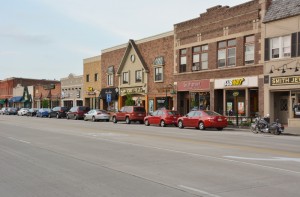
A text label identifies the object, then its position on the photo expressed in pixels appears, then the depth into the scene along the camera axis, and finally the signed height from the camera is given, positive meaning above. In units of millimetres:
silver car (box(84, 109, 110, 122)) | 42094 -936
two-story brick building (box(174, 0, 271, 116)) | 31734 +3993
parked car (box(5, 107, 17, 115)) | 75062 -1015
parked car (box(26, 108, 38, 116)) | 64062 -1002
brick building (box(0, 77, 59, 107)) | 84438 +3184
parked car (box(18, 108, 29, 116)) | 67750 -927
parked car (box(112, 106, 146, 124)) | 37031 -714
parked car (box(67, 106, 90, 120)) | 47219 -709
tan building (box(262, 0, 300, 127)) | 28391 +3254
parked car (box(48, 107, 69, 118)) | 53125 -810
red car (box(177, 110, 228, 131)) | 27750 -928
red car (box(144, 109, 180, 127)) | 32375 -865
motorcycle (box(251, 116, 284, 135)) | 24531 -1206
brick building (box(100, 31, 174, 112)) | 41844 +3846
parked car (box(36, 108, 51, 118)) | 57475 -911
